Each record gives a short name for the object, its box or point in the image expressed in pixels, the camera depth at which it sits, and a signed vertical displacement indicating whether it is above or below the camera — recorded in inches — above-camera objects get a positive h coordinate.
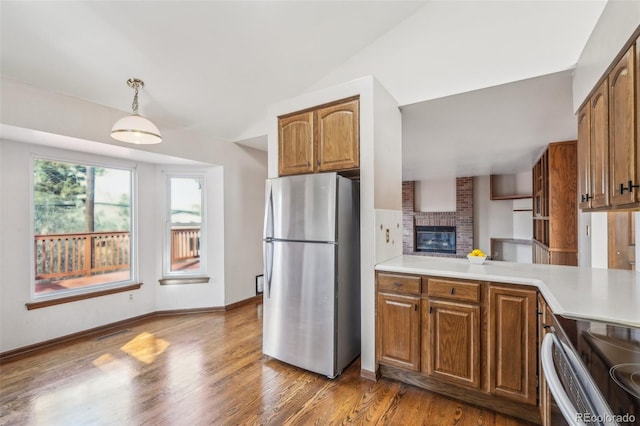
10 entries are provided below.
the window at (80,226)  120.9 -5.6
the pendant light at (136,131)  94.0 +26.9
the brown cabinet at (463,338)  72.4 -34.6
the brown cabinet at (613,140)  53.7 +15.8
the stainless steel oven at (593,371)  28.4 -18.7
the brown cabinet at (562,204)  155.6 +4.2
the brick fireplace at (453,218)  293.1 -6.1
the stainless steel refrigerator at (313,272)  93.7 -19.9
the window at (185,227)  161.9 -7.4
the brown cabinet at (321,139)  98.0 +26.3
